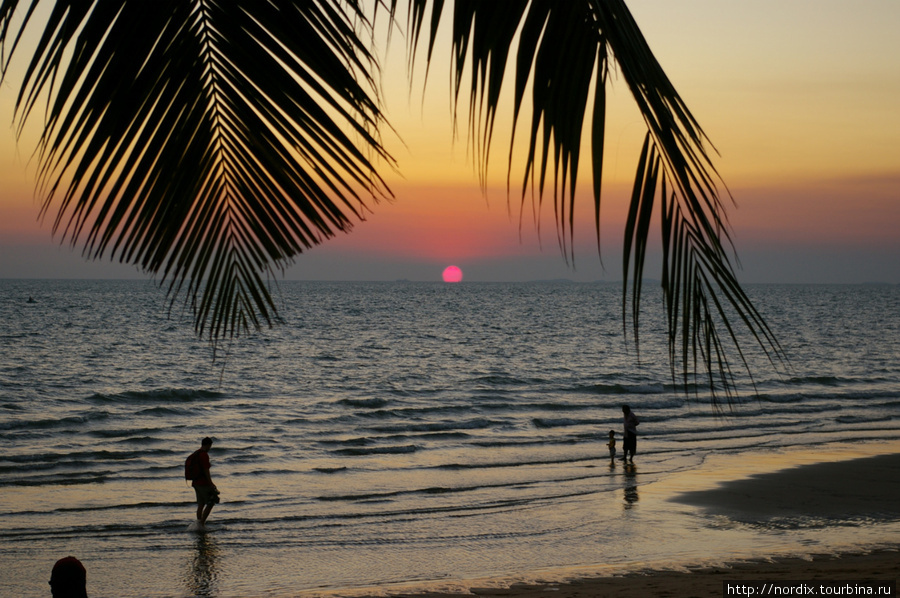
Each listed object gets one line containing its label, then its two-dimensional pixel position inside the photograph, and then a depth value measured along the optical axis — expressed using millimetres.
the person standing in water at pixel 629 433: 68169
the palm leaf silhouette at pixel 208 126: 8756
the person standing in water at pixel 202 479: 61106
